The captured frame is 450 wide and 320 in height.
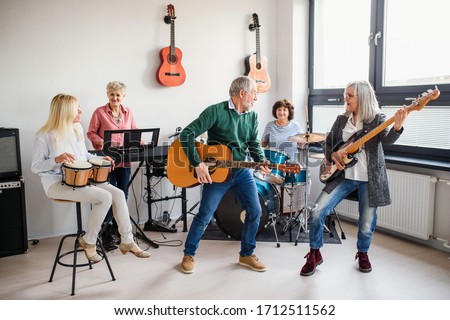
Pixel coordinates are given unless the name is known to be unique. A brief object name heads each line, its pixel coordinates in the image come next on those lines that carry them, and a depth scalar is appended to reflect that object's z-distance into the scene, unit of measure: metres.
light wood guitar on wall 4.95
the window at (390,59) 3.76
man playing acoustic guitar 2.95
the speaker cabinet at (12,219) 3.53
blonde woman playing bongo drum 2.85
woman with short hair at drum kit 4.29
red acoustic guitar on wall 4.38
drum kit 3.76
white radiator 3.65
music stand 3.28
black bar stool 2.87
